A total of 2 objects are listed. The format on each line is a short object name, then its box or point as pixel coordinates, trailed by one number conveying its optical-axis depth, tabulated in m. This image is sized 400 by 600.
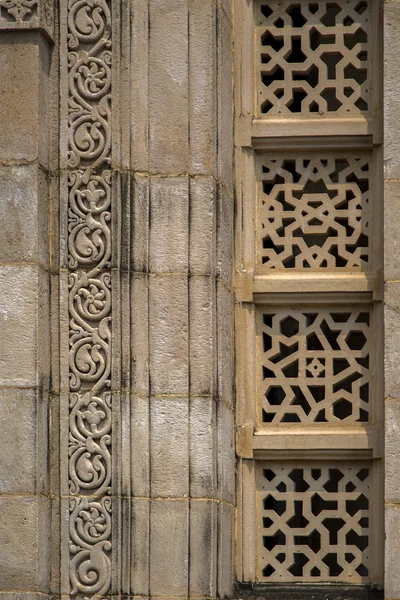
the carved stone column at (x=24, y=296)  15.85
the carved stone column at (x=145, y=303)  16.09
